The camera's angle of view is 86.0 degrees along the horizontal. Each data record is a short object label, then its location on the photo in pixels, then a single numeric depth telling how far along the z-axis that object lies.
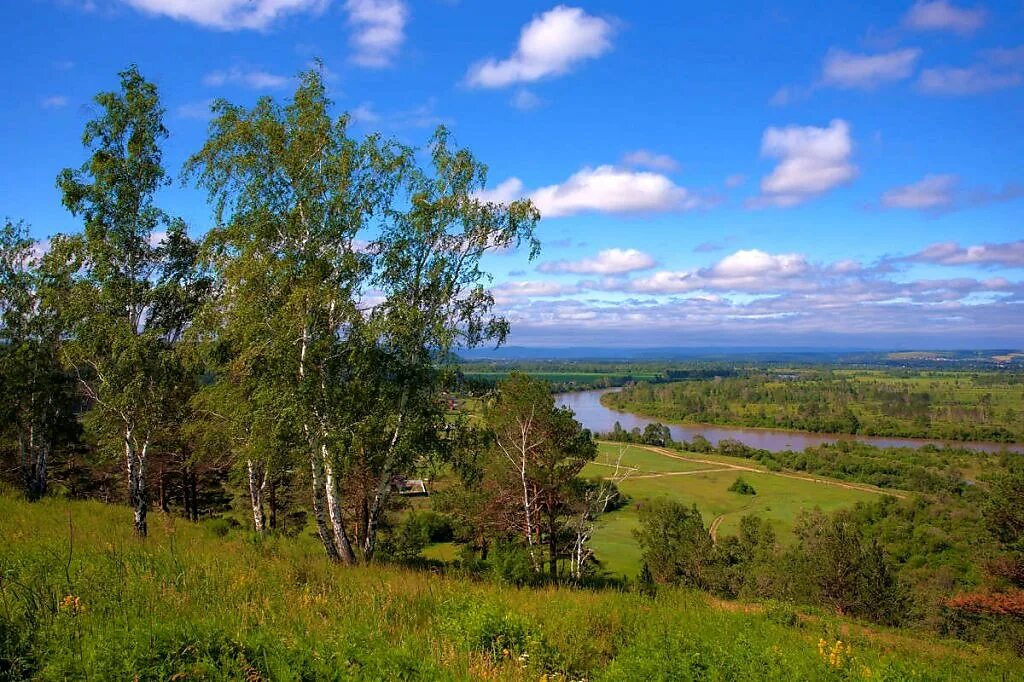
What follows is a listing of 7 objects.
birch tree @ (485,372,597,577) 21.34
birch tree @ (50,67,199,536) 12.70
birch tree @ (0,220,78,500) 18.59
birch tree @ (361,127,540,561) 11.62
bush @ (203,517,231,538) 15.45
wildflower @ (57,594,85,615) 5.21
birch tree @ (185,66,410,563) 10.85
